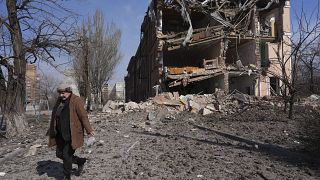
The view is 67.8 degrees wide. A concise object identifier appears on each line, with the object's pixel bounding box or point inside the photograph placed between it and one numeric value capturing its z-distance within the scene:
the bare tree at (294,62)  7.83
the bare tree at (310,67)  7.21
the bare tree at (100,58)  24.79
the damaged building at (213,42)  19.26
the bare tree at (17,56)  8.84
